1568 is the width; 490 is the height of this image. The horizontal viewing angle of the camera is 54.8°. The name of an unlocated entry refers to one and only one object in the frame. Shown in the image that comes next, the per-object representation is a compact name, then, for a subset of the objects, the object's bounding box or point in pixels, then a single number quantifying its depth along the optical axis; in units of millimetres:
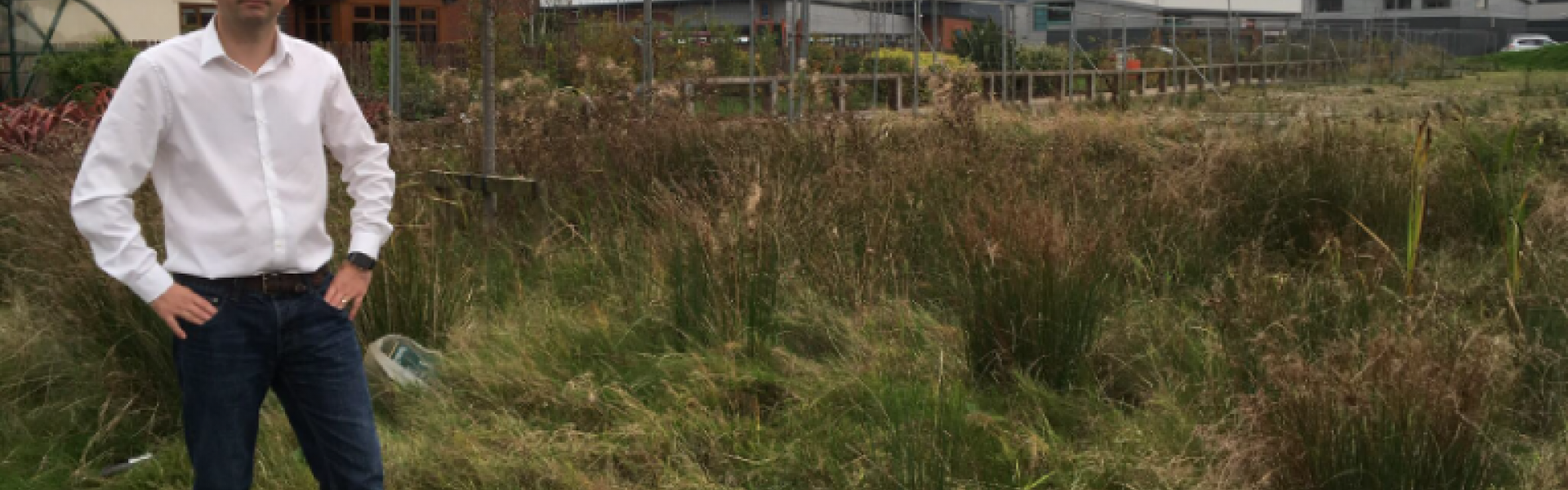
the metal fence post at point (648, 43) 9125
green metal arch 17966
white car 64375
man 2617
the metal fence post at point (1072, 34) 20169
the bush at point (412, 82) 15844
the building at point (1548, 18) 84688
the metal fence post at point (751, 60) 13398
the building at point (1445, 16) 75938
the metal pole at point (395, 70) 9088
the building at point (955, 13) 23344
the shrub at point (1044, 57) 25272
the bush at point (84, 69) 16375
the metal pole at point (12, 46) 17953
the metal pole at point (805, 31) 11756
